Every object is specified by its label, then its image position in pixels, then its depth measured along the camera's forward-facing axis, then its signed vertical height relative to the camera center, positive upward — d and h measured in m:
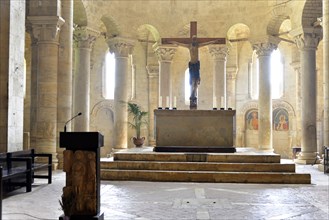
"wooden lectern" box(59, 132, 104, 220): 6.19 -0.61
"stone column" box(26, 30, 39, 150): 16.08 +1.64
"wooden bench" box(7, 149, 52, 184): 10.97 -0.83
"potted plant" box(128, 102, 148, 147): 22.53 +0.73
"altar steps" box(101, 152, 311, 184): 12.05 -1.17
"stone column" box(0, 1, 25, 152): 10.67 +1.26
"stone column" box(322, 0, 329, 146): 14.80 +2.20
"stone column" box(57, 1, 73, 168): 15.62 +2.08
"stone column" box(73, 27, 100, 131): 19.88 +2.52
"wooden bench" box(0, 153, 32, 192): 9.83 -0.97
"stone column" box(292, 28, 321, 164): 18.84 +1.39
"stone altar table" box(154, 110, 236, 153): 15.06 +0.00
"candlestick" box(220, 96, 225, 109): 16.61 +0.94
